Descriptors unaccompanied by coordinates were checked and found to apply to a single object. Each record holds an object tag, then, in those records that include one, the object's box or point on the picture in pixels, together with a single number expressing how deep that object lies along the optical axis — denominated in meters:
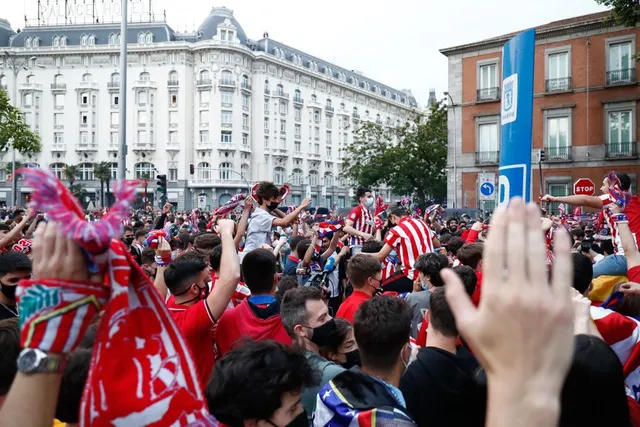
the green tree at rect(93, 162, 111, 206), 66.88
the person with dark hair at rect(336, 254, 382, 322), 5.38
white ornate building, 69.00
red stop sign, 12.00
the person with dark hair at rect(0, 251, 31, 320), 4.48
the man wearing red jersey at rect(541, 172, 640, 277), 5.66
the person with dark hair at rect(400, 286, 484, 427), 2.82
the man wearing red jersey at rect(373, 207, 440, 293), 7.62
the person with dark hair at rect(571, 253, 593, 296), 4.14
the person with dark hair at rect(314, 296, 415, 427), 2.71
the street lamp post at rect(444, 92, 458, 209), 34.94
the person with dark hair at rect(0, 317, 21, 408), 2.29
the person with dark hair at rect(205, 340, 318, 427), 2.31
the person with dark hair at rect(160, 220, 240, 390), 3.47
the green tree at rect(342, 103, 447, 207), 41.03
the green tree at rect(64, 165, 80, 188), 64.54
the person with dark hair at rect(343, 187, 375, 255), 11.09
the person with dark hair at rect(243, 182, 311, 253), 7.14
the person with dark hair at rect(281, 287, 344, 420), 3.88
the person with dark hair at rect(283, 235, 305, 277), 9.18
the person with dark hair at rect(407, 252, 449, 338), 5.16
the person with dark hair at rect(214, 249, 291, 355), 4.00
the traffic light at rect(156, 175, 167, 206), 18.15
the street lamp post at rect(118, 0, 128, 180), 15.43
